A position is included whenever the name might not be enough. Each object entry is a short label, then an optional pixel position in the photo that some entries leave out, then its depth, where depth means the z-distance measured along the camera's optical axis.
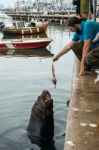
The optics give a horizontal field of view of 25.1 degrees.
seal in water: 4.32
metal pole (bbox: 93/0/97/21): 6.93
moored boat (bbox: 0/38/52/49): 16.44
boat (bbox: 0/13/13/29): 33.14
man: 4.55
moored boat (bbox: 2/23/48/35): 24.23
